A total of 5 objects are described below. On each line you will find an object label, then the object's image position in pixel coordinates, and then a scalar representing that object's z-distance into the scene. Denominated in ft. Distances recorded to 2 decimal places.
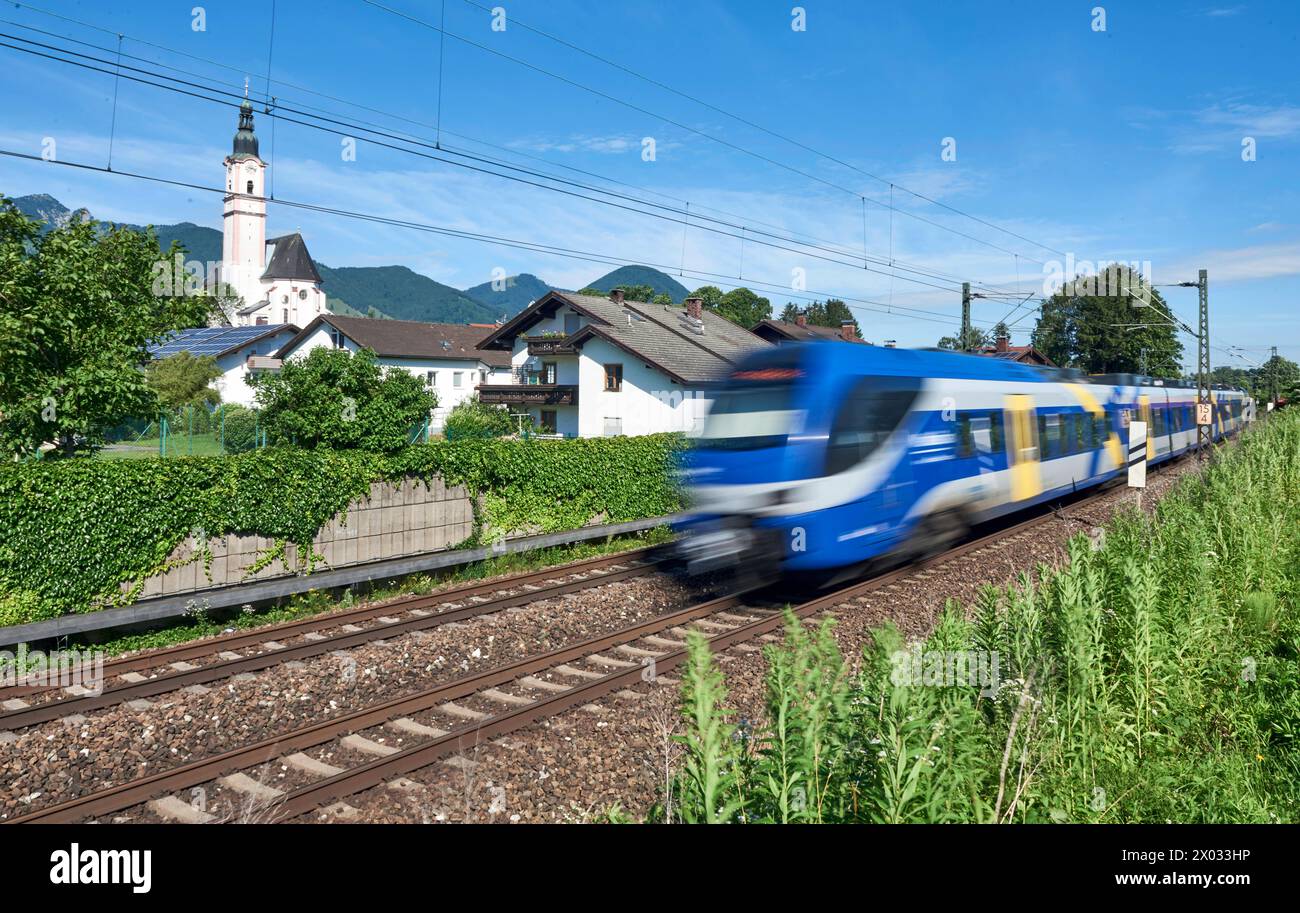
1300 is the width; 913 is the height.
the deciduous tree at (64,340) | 39.37
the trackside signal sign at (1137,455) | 50.98
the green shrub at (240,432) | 118.11
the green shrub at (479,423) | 120.57
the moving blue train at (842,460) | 35.29
